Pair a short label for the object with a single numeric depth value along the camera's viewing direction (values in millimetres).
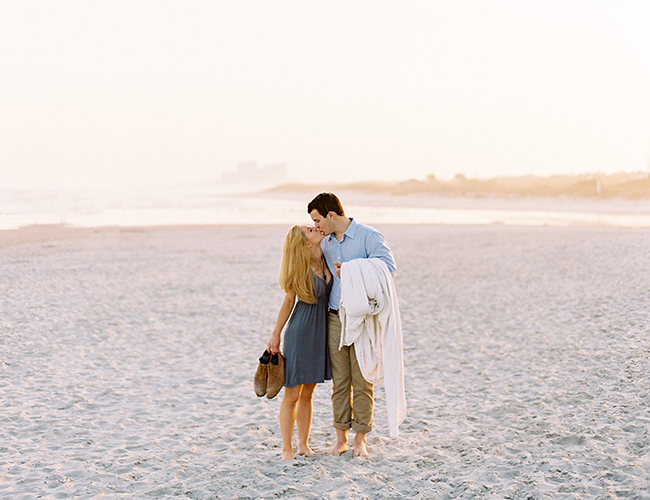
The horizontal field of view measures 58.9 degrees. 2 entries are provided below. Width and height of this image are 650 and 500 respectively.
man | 3926
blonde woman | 3926
